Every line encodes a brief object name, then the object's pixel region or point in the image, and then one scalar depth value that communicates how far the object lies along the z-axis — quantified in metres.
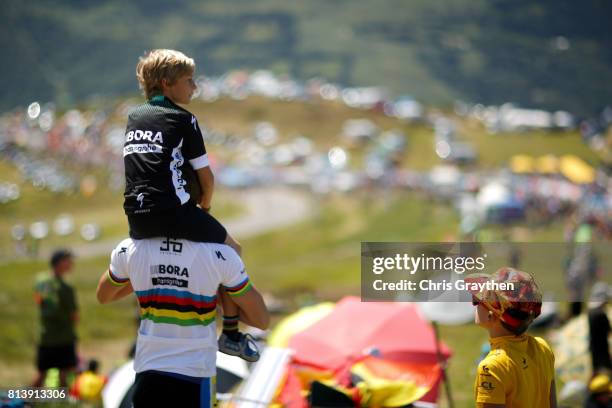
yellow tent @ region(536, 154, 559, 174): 100.01
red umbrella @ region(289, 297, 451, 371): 12.17
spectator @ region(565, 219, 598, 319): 22.14
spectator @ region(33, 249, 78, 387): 16.77
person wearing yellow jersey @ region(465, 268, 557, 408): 6.50
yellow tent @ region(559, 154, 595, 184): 96.06
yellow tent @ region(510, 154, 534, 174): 106.52
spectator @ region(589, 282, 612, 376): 15.87
